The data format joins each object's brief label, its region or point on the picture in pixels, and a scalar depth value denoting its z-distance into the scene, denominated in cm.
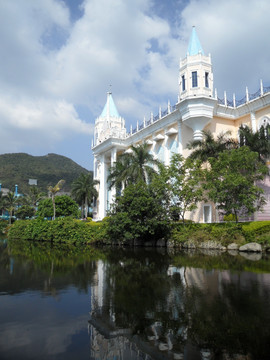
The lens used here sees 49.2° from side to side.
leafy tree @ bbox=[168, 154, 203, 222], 2466
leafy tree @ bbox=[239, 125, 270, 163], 2384
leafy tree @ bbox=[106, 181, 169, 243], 2522
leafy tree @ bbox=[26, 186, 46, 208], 5911
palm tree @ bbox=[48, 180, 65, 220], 3991
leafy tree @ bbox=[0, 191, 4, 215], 5862
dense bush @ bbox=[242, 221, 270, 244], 1983
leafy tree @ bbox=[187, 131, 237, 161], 2608
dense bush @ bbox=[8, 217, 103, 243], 3070
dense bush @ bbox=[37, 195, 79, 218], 4300
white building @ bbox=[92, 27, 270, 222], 2925
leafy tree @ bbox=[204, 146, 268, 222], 2161
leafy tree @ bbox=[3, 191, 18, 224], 5793
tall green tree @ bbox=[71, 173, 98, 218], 5009
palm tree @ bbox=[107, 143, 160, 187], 2991
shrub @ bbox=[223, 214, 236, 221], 2648
